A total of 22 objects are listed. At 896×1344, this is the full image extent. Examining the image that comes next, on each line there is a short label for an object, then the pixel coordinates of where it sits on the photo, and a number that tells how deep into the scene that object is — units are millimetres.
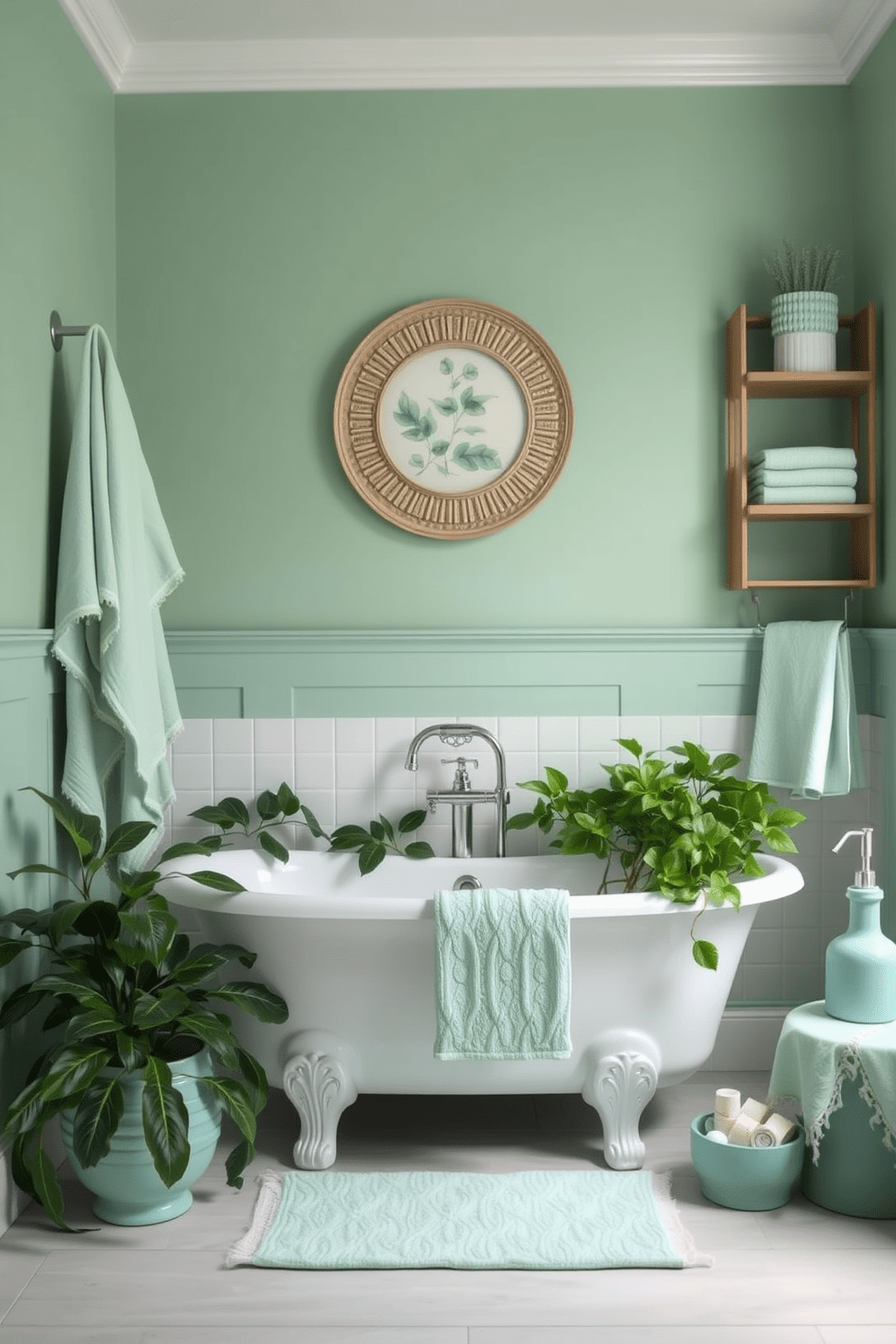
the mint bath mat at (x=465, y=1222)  2182
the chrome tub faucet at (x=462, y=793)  3043
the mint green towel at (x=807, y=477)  2988
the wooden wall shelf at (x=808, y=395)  2996
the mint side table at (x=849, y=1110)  2266
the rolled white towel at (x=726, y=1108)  2379
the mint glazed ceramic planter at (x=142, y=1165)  2252
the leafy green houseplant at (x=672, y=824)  2486
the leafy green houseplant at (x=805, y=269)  3035
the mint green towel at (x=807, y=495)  2994
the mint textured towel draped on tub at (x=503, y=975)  2418
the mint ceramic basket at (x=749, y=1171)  2320
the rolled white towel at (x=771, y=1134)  2344
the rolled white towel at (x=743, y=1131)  2355
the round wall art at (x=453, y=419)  3146
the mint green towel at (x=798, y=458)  2980
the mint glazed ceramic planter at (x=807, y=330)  2986
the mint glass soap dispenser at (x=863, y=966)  2373
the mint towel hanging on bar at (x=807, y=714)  3000
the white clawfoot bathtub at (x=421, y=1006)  2479
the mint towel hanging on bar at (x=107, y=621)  2600
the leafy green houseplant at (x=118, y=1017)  2133
